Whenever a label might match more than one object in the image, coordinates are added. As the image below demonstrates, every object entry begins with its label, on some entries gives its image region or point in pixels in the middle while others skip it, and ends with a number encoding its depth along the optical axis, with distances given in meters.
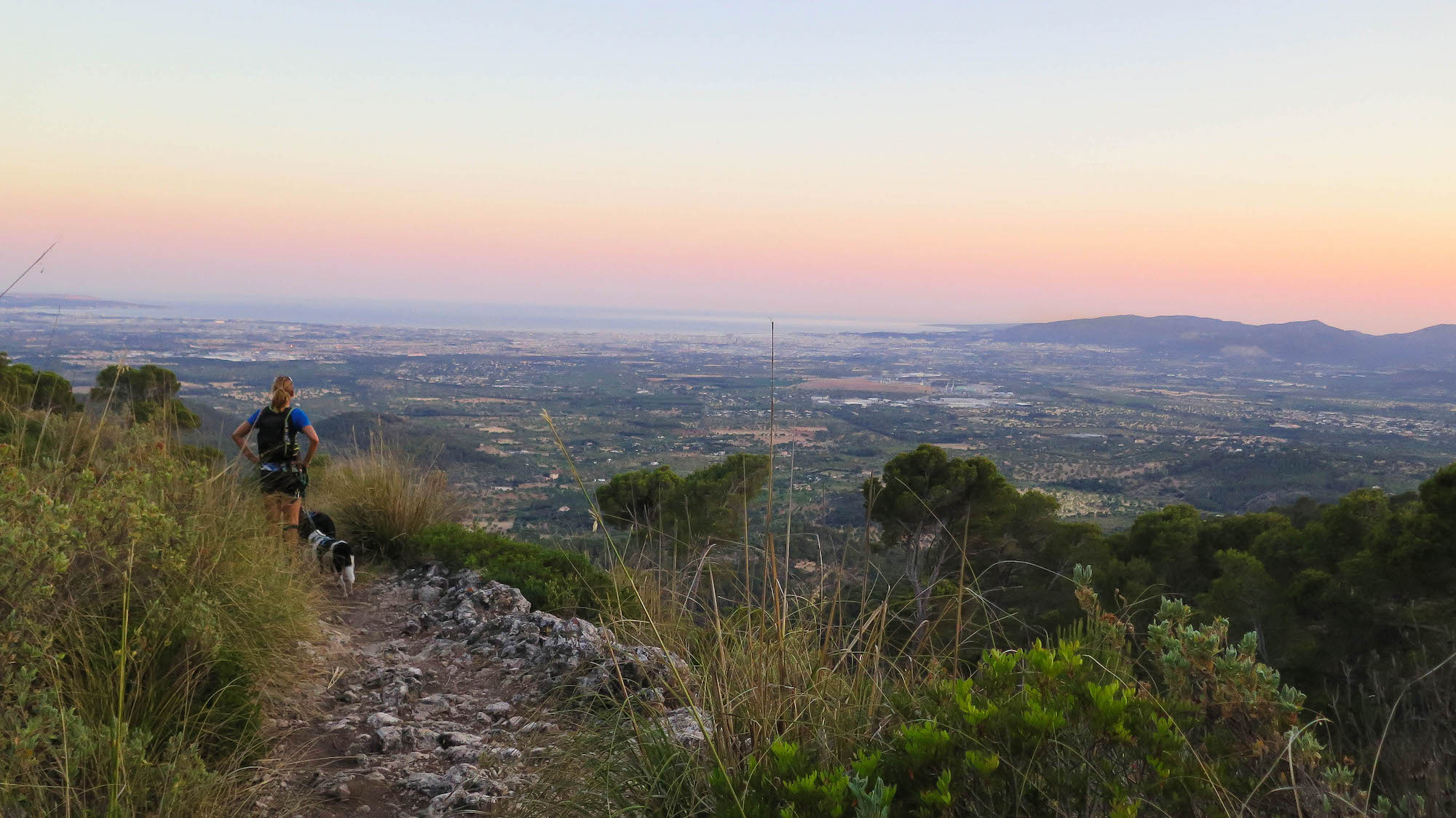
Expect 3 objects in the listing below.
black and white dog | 5.88
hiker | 6.07
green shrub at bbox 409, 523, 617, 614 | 5.89
